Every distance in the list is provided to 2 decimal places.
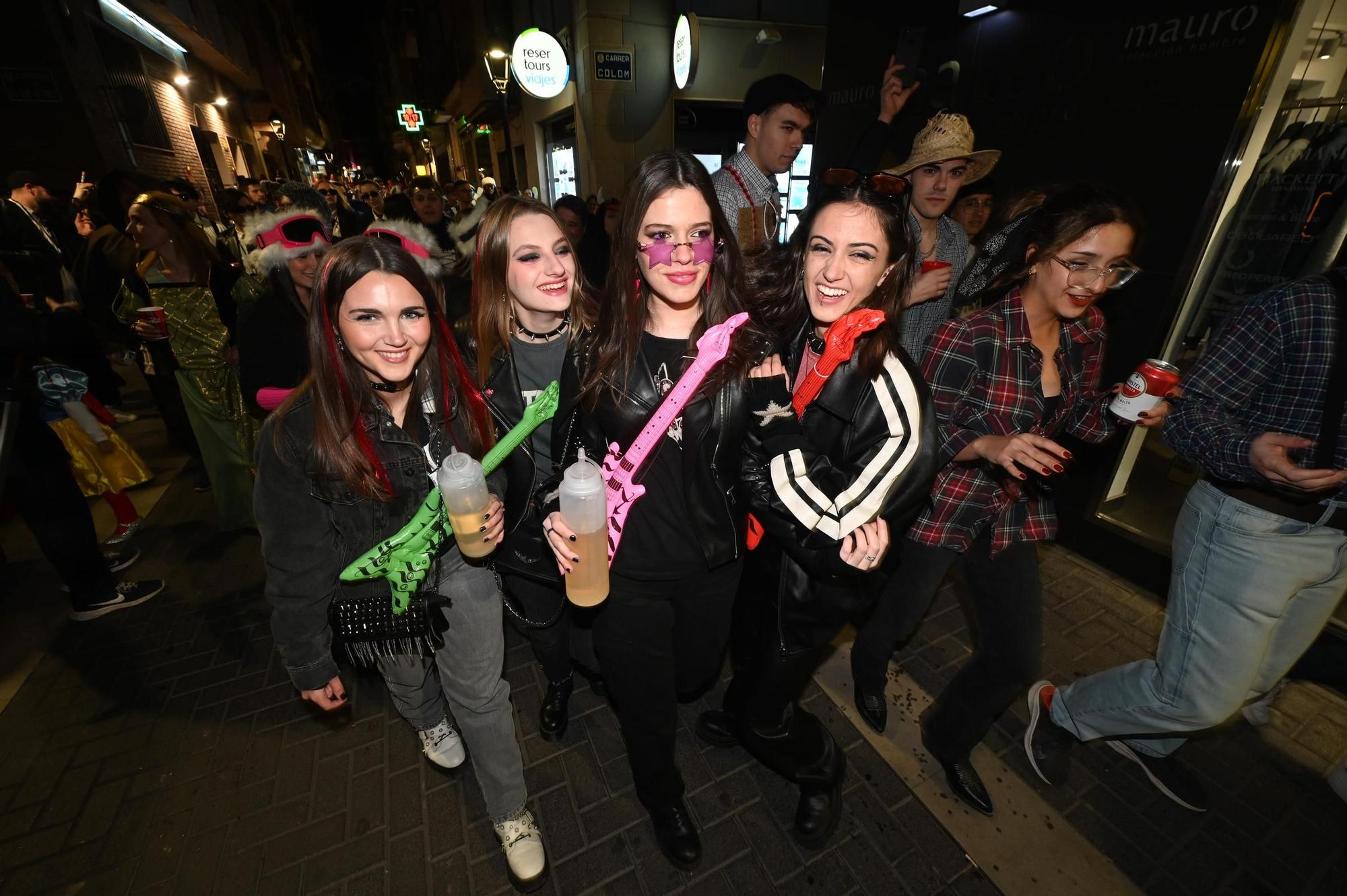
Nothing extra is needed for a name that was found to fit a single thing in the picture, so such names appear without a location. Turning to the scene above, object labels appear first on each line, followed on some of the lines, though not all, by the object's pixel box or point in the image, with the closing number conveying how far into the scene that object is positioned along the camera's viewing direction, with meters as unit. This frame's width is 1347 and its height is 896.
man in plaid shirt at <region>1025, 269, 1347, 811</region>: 1.91
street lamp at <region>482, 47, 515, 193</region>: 13.31
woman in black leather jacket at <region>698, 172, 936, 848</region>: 1.76
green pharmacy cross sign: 31.92
